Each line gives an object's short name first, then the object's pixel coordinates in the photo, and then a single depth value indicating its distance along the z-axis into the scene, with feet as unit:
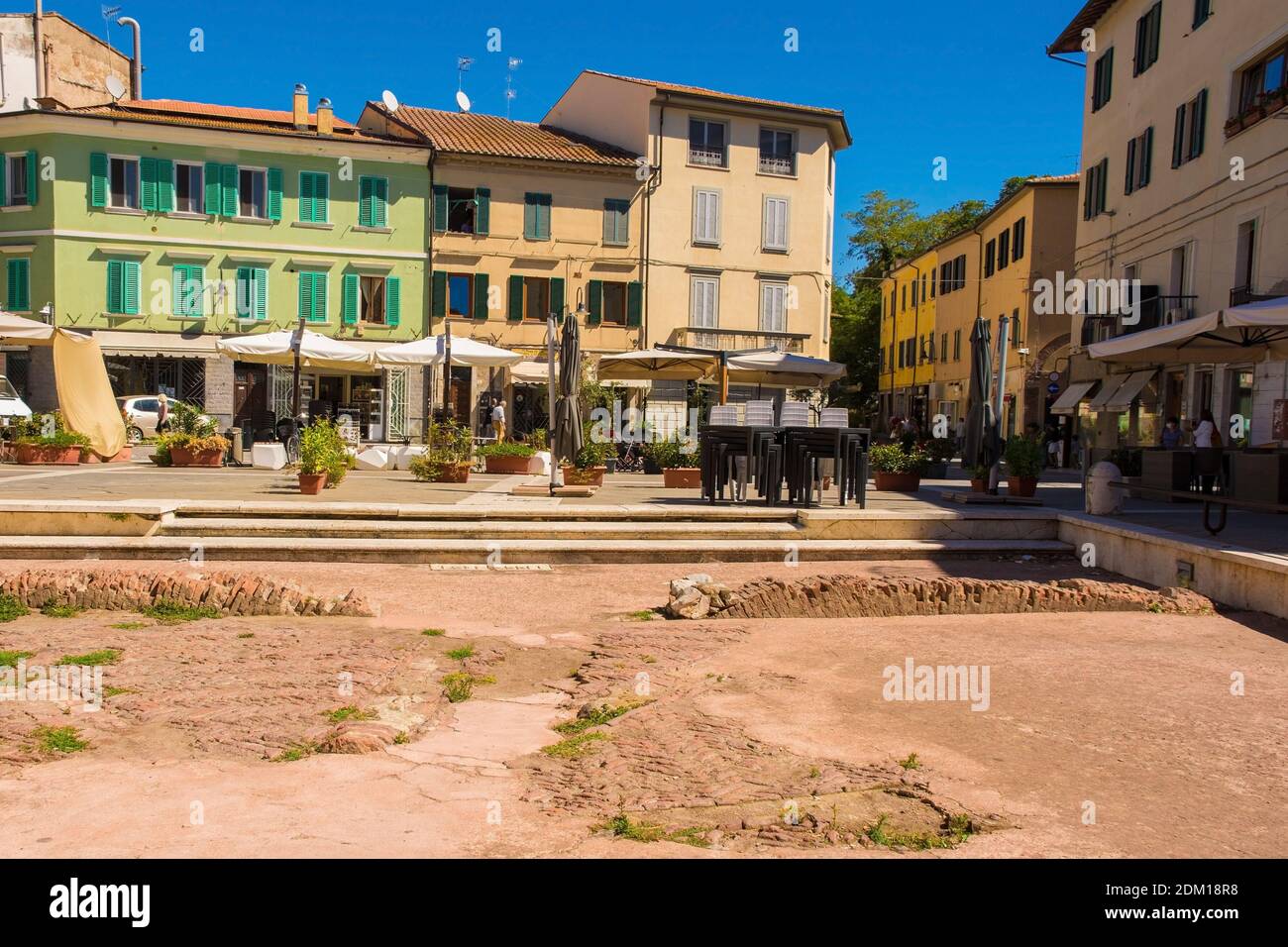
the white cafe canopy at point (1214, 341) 36.78
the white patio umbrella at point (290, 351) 63.10
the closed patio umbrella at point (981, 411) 48.14
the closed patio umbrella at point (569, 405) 44.78
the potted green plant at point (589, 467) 46.75
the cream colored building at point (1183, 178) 62.39
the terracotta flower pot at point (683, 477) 50.37
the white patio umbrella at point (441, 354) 66.18
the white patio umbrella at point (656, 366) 64.44
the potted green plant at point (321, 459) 41.39
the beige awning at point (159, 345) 99.19
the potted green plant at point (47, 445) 55.57
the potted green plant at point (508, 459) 58.80
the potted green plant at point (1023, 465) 45.73
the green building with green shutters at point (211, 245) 98.94
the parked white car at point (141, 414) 92.17
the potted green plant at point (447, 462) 50.47
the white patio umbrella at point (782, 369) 63.36
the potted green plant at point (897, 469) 52.65
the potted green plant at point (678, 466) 50.49
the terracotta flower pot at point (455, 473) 50.24
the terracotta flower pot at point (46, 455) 55.52
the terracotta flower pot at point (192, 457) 57.06
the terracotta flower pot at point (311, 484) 41.16
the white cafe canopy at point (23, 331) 57.00
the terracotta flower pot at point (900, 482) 52.65
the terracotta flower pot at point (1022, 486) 46.26
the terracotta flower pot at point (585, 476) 46.73
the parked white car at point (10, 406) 73.33
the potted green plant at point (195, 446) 56.95
